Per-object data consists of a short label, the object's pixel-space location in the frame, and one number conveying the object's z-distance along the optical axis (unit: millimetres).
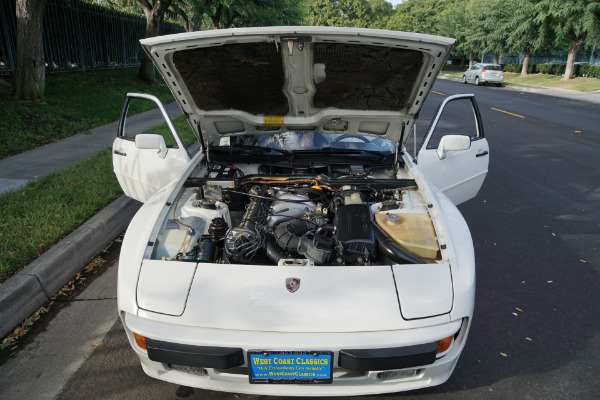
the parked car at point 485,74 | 27266
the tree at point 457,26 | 46094
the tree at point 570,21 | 24297
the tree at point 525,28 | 28859
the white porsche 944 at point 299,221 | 1991
